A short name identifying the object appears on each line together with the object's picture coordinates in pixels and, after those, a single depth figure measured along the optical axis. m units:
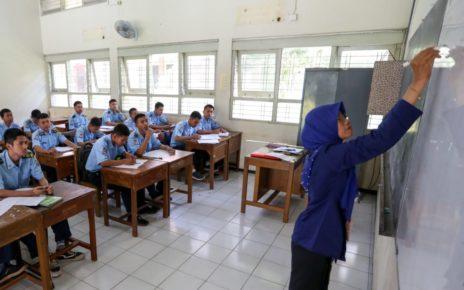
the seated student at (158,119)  5.15
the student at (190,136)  4.18
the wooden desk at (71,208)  1.82
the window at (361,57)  3.75
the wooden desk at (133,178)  2.53
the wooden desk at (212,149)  3.98
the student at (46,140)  3.38
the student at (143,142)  3.19
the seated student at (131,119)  4.86
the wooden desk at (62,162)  3.23
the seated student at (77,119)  5.23
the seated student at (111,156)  2.70
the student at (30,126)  4.59
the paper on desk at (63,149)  3.45
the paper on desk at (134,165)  2.66
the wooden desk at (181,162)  3.10
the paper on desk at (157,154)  3.15
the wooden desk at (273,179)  3.03
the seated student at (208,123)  4.65
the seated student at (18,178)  1.92
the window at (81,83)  6.34
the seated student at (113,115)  5.66
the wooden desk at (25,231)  1.54
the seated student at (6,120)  4.14
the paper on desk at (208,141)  3.95
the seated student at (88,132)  3.90
